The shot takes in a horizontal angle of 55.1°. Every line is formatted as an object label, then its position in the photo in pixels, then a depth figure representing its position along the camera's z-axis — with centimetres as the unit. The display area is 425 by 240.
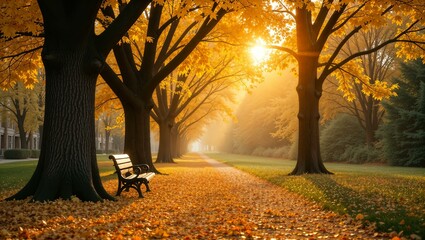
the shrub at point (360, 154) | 3014
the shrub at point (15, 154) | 4075
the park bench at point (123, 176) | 922
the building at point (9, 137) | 5369
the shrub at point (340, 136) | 3425
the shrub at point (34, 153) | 4446
